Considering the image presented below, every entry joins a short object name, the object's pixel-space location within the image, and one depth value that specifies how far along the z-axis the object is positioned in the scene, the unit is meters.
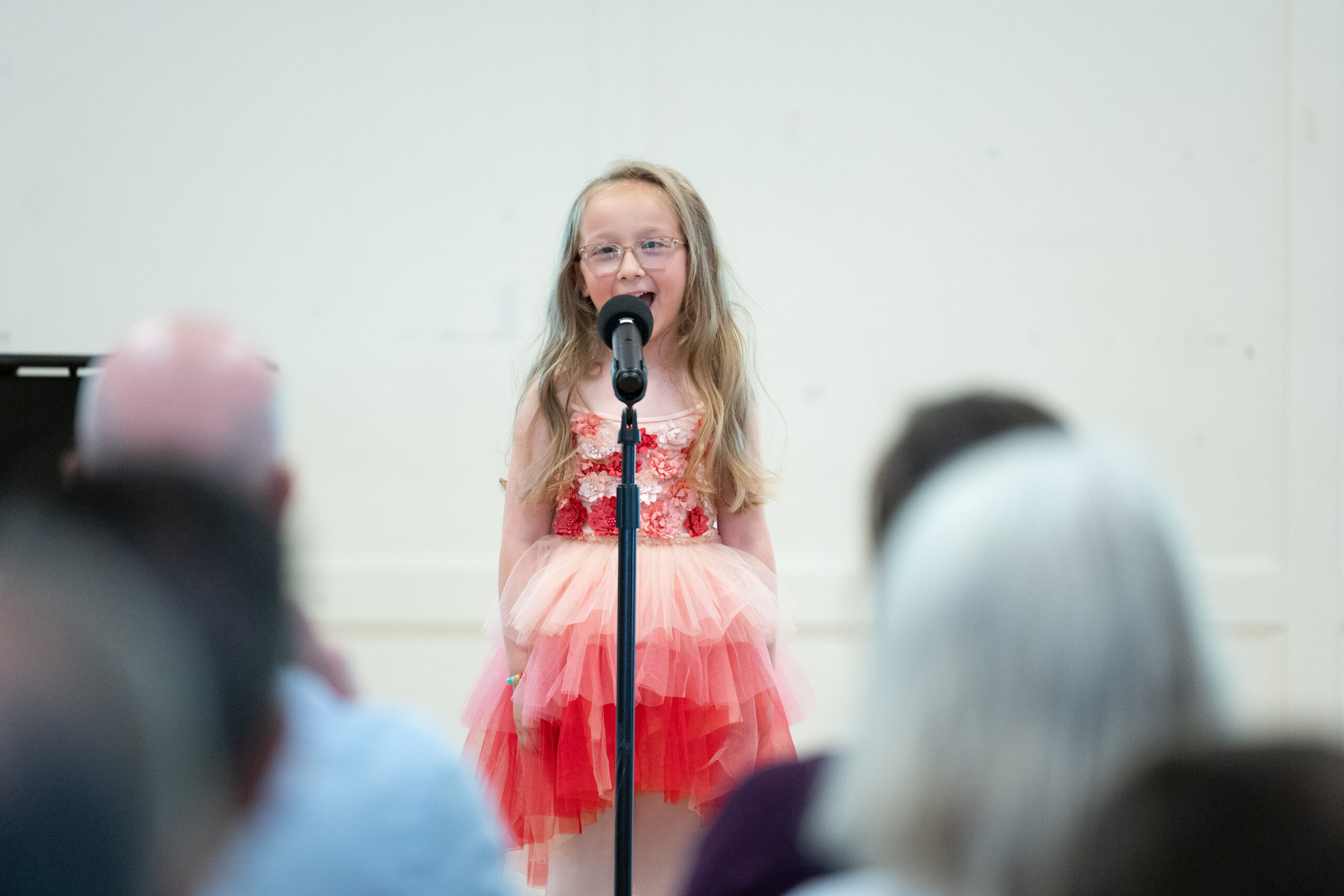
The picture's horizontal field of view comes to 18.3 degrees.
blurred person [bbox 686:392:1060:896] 3.99
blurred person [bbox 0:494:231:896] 3.07
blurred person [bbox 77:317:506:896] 3.32
